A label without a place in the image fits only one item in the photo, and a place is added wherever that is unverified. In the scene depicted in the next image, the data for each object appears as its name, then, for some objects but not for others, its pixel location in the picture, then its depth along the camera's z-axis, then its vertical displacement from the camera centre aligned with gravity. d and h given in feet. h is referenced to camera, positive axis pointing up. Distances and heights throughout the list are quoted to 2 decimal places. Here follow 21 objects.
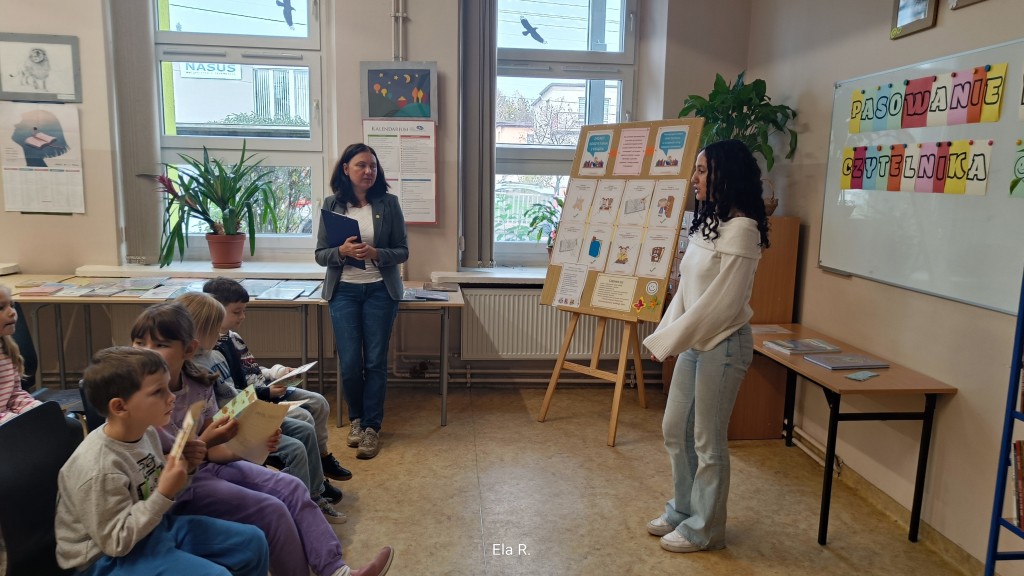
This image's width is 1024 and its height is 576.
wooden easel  11.73 -2.95
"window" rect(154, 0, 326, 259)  14.06 +2.32
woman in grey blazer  10.93 -1.42
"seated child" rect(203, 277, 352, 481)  8.17 -1.96
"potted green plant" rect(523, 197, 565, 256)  15.47 -0.30
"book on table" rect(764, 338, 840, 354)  9.82 -2.00
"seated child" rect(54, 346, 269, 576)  4.89 -2.14
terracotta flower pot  13.47 -1.10
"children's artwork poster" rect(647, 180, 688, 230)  11.19 +0.03
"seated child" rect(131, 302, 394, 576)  6.22 -2.85
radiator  14.28 -2.66
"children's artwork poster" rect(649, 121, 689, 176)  11.37 +0.92
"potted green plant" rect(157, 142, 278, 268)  13.29 -0.20
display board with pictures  11.28 -0.26
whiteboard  7.49 -0.11
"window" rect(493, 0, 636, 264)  15.10 +2.49
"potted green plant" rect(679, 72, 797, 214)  12.00 +1.65
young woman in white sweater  7.72 -1.39
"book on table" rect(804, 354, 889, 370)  9.02 -2.03
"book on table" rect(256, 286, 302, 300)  11.61 -1.72
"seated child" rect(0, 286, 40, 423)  7.83 -2.16
